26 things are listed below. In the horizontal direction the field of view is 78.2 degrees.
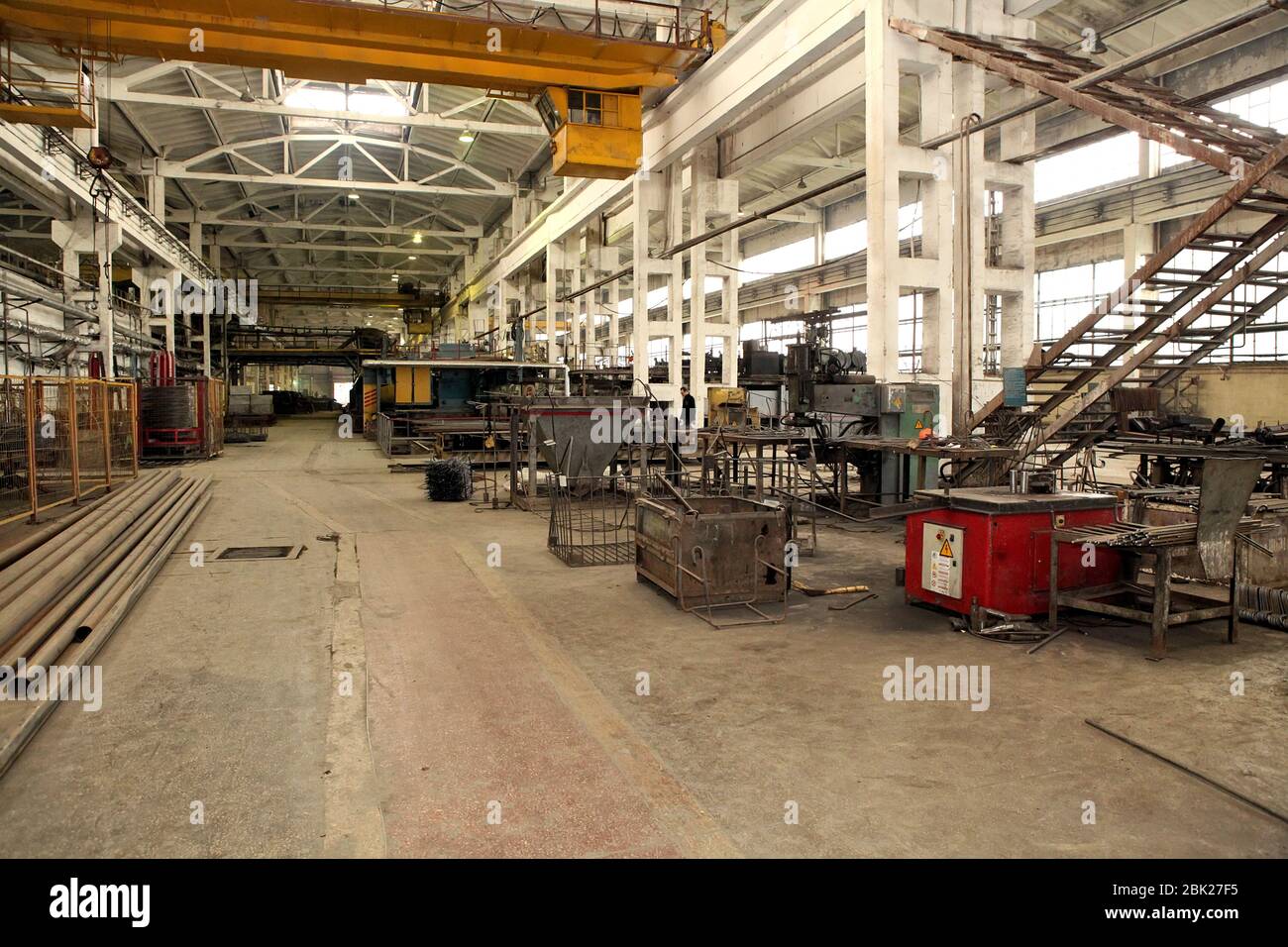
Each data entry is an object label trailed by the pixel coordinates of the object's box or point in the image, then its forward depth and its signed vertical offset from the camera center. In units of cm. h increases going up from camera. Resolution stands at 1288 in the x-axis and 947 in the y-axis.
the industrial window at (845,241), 2781 +652
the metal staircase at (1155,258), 768 +188
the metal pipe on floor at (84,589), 507 -135
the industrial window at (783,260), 3088 +677
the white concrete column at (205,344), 3183 +339
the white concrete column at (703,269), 1853 +375
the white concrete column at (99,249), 2019 +465
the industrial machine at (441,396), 2289 +96
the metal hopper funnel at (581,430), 1304 -9
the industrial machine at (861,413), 1147 +13
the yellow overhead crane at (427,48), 1388 +700
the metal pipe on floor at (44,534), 752 -111
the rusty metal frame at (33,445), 949 -21
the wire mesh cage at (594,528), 928 -146
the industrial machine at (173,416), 2109 +31
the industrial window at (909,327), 2712 +333
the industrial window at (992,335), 1762 +200
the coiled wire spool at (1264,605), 606 -144
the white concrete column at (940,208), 1127 +317
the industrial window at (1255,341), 1822 +191
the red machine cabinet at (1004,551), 598 -100
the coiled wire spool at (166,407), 2102 +54
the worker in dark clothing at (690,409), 1788 +33
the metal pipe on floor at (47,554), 613 -115
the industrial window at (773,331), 3208 +404
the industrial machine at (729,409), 1725 +32
